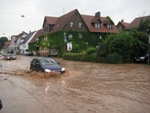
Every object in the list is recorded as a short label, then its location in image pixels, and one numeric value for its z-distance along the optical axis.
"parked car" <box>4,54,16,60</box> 27.77
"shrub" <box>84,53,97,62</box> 21.21
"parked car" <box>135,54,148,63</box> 19.50
